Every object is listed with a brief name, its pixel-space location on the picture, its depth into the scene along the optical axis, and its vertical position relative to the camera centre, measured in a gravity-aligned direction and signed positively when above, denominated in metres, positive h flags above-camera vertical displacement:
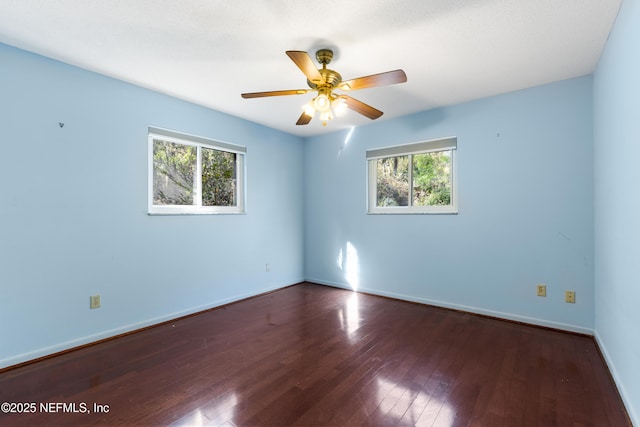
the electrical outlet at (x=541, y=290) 2.82 -0.71
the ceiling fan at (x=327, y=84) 1.94 +0.89
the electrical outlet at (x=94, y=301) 2.50 -0.72
